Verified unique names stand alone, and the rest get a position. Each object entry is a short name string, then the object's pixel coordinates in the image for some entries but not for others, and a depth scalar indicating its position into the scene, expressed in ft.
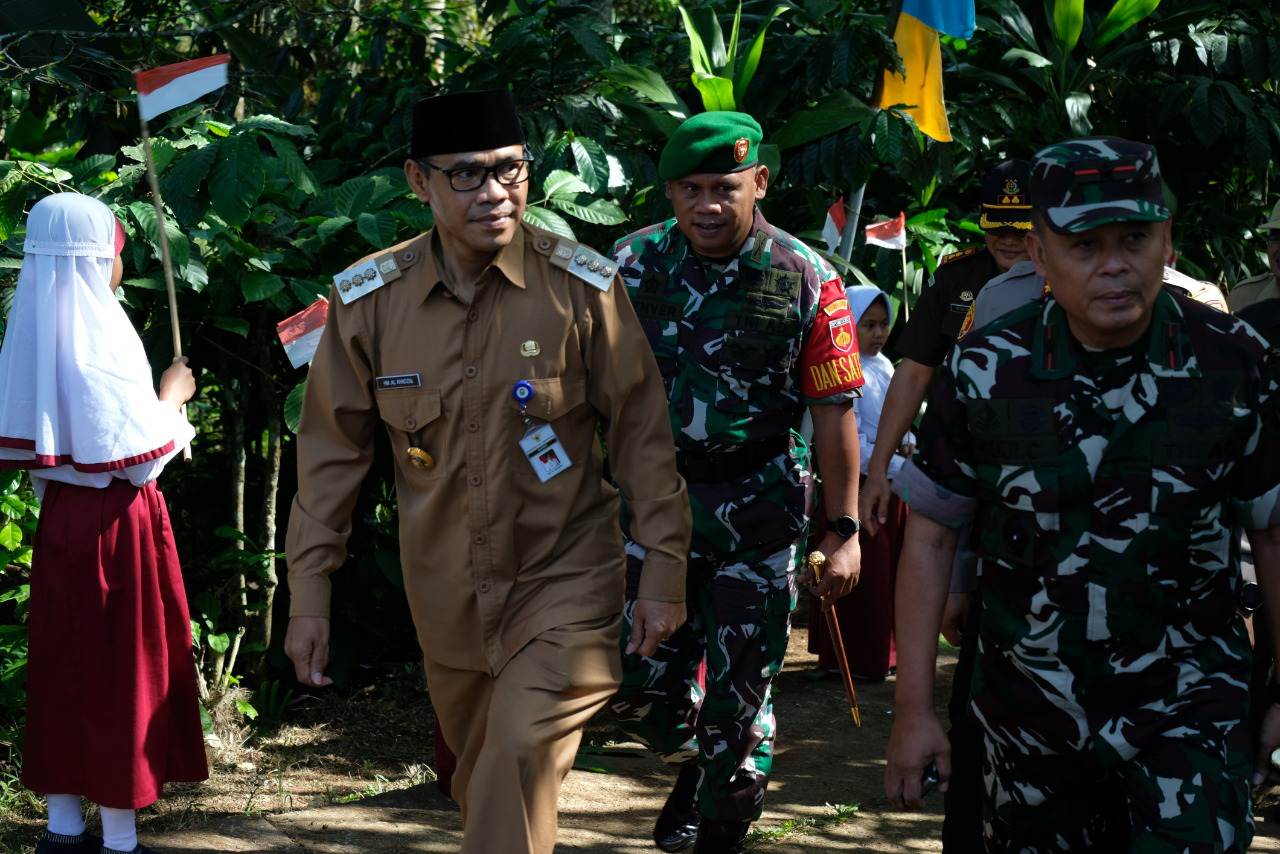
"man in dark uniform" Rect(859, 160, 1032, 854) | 16.10
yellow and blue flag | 21.61
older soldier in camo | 9.11
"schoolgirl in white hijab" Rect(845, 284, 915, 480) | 21.97
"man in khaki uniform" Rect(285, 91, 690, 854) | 11.49
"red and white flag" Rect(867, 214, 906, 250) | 22.63
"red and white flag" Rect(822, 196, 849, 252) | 22.43
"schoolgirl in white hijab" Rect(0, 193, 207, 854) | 14.37
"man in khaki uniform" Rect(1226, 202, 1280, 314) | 16.88
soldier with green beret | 14.39
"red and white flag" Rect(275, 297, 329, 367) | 15.31
